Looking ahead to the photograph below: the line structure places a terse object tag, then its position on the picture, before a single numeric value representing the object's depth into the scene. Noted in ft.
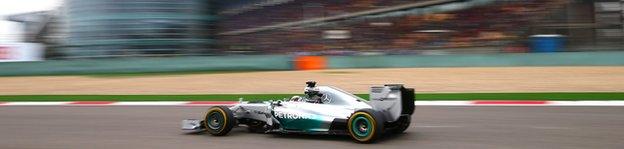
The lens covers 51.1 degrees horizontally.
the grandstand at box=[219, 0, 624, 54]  70.28
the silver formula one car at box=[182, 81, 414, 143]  22.18
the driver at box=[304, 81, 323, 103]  23.80
